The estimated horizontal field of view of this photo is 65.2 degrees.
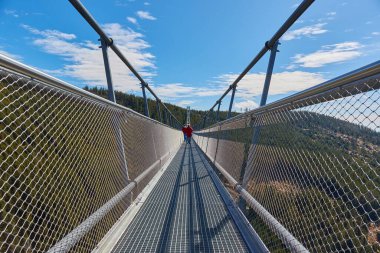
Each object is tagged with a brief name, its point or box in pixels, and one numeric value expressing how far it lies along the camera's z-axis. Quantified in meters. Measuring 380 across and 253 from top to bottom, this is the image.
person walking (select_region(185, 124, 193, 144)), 20.05
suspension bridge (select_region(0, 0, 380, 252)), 1.18
